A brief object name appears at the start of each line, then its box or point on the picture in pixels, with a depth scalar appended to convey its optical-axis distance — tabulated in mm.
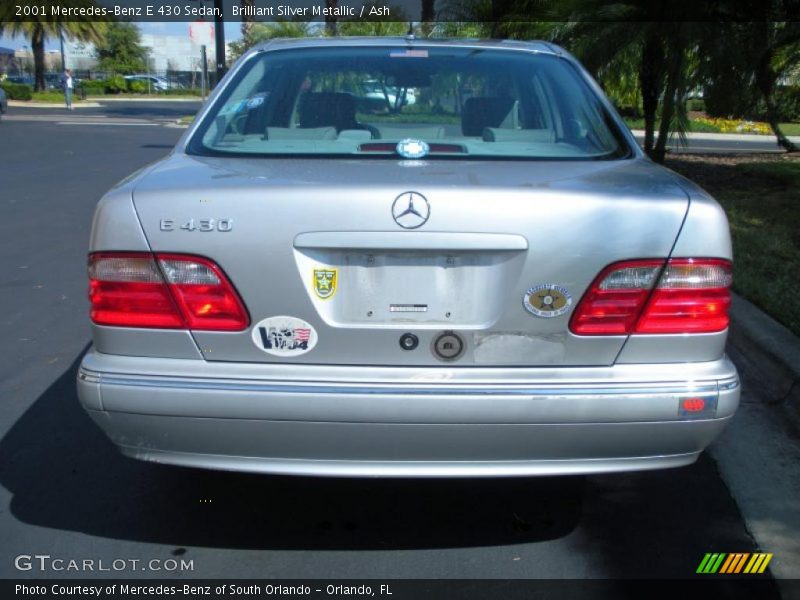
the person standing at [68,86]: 39219
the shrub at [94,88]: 61525
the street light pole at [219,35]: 19703
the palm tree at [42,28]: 44969
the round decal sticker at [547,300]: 2742
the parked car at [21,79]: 62506
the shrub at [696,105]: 38675
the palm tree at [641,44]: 12469
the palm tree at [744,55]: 11719
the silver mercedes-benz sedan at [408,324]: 2723
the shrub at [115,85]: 62219
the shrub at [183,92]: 63766
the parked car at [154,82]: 65669
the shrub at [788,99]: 13268
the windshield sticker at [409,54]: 4008
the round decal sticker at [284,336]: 2768
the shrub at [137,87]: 63938
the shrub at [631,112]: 30938
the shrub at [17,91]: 46375
